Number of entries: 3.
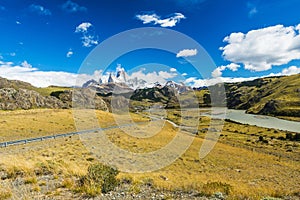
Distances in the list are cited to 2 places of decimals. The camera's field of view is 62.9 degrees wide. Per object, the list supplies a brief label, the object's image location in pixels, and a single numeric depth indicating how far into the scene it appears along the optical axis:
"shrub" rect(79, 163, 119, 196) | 11.07
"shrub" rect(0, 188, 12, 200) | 9.87
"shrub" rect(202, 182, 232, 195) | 11.30
